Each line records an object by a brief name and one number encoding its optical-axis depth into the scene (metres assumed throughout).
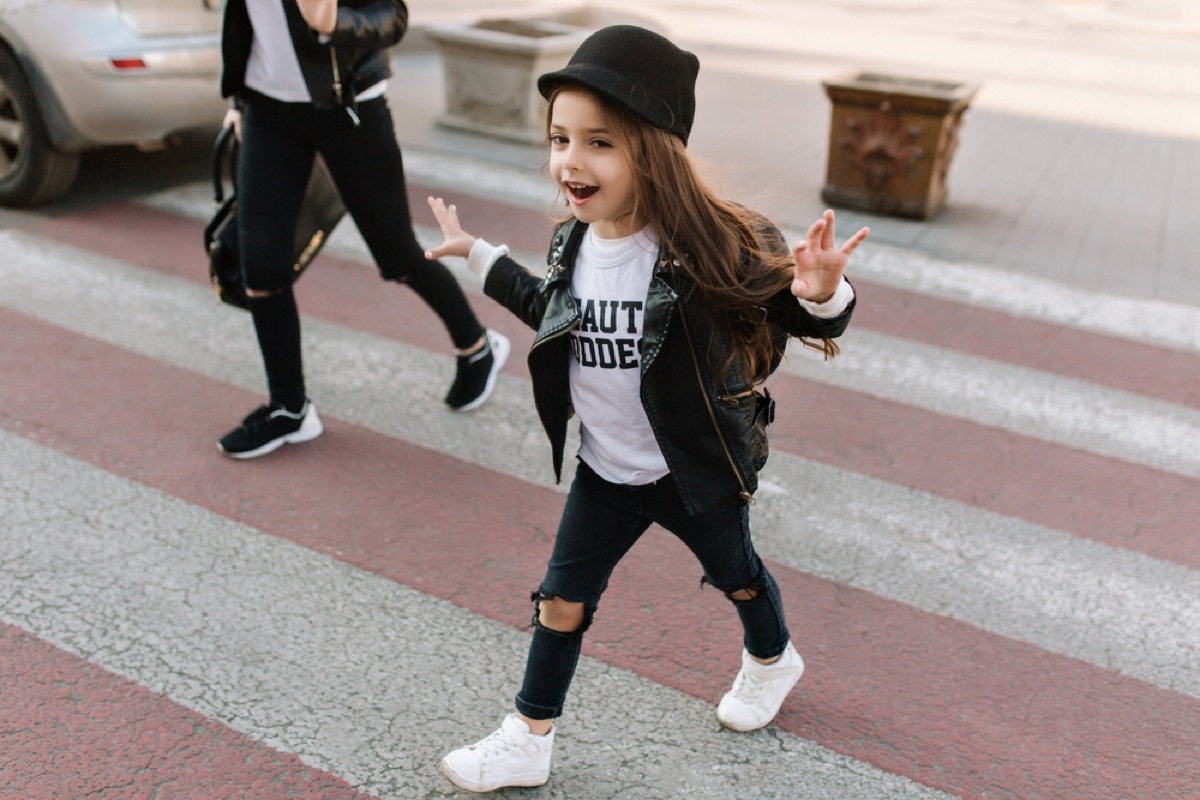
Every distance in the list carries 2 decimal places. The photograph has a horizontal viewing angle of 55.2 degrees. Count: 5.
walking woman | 3.51
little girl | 2.12
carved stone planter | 6.87
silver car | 5.89
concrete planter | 8.24
